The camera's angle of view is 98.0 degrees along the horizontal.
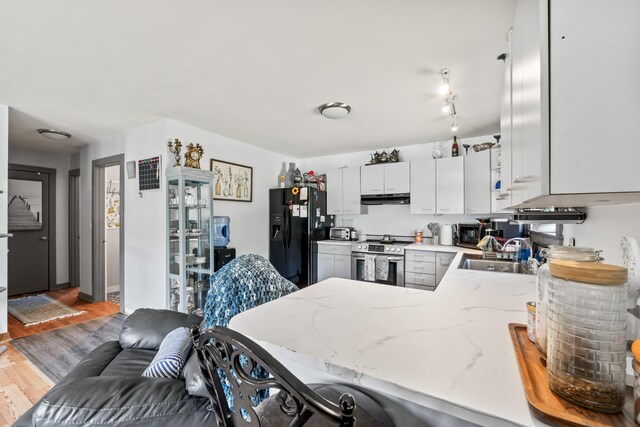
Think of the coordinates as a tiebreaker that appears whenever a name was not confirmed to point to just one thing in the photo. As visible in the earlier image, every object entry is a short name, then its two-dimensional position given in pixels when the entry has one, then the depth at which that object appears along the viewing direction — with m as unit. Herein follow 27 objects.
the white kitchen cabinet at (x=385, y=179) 4.05
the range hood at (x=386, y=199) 4.10
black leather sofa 0.99
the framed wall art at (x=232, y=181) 3.70
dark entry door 4.32
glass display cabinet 3.03
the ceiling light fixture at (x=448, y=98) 2.15
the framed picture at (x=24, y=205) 4.33
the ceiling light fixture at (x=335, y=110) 2.74
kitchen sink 2.42
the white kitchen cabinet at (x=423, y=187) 3.84
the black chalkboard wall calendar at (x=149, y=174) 3.20
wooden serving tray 0.53
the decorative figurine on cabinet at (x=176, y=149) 3.17
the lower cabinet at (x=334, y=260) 4.17
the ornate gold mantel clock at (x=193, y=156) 3.24
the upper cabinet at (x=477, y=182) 3.41
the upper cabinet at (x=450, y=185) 3.66
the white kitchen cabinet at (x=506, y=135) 1.29
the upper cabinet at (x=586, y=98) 0.55
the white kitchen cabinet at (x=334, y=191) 4.60
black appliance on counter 3.42
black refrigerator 4.29
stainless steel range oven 3.74
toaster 4.59
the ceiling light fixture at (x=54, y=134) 3.46
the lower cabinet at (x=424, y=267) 3.43
